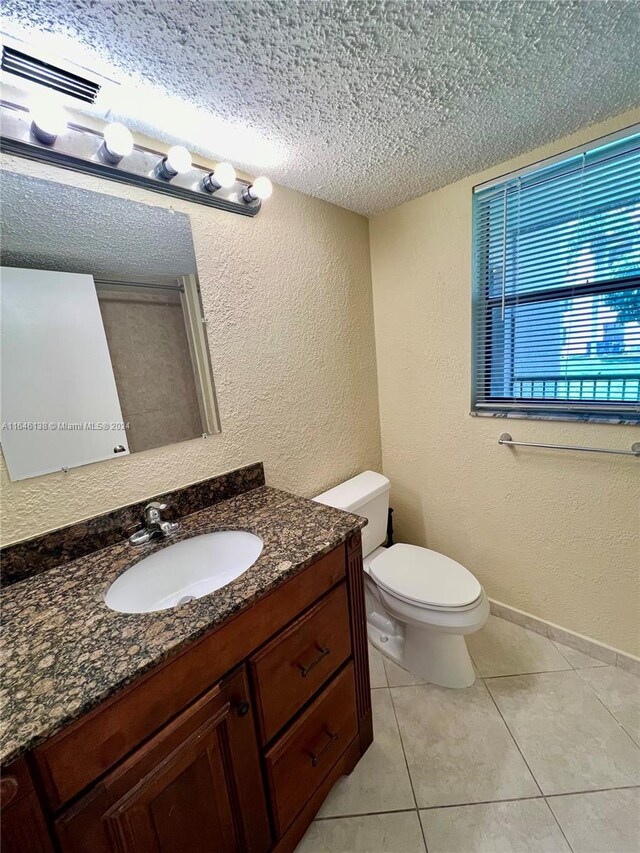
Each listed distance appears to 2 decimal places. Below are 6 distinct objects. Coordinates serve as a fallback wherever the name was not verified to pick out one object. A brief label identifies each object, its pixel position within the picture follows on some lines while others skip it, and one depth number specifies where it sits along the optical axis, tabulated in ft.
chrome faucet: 3.45
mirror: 2.93
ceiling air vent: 2.51
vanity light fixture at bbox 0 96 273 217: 2.79
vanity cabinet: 1.86
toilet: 4.35
